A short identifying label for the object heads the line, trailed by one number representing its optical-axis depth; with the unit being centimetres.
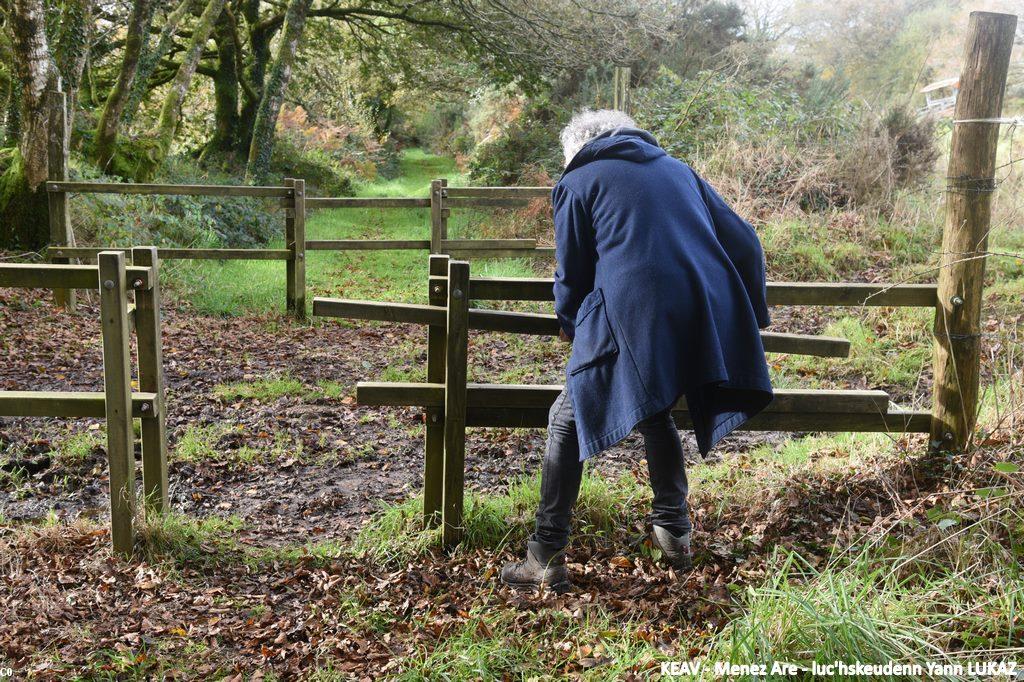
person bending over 290
